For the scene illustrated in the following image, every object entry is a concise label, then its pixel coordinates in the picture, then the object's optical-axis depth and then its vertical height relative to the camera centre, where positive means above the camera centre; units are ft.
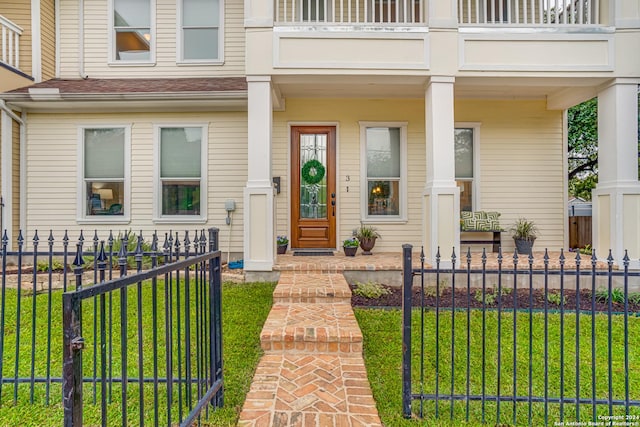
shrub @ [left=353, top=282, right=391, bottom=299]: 17.10 -3.49
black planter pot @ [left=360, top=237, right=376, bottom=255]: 23.19 -1.66
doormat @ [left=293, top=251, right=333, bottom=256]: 23.39 -2.27
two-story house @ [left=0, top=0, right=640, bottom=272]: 23.84 +5.42
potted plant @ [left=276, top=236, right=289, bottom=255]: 23.29 -1.66
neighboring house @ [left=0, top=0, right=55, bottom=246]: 22.95 +10.39
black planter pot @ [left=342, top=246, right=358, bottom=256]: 22.22 -1.96
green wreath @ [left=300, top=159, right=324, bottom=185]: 24.38 +3.13
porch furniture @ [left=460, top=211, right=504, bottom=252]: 23.20 -0.45
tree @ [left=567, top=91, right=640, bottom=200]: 39.73 +8.48
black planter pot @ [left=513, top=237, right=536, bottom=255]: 22.90 -1.73
